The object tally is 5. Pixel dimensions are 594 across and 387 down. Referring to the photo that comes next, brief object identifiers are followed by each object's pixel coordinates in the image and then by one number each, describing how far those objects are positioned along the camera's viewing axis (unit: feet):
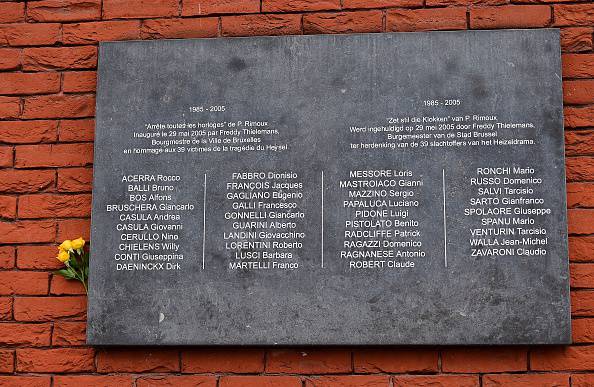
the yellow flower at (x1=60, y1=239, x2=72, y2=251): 8.92
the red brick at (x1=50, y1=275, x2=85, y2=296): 9.11
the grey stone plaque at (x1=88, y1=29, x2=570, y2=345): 8.48
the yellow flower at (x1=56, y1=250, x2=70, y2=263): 8.86
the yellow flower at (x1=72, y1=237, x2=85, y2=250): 8.94
